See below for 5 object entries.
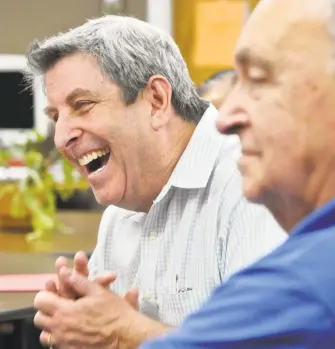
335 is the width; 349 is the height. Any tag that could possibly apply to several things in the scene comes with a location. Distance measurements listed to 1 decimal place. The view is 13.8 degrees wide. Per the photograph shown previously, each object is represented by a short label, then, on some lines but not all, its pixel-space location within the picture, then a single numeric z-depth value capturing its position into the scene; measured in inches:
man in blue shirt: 37.0
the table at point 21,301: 69.8
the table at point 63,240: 89.3
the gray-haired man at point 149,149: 65.2
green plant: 97.6
